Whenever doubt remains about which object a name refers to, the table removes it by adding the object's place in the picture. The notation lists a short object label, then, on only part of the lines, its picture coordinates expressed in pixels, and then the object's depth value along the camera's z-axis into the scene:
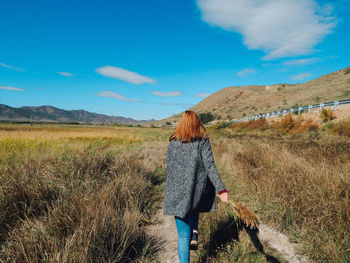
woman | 2.36
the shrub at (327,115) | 16.47
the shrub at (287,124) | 17.81
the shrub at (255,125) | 23.20
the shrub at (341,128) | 11.68
